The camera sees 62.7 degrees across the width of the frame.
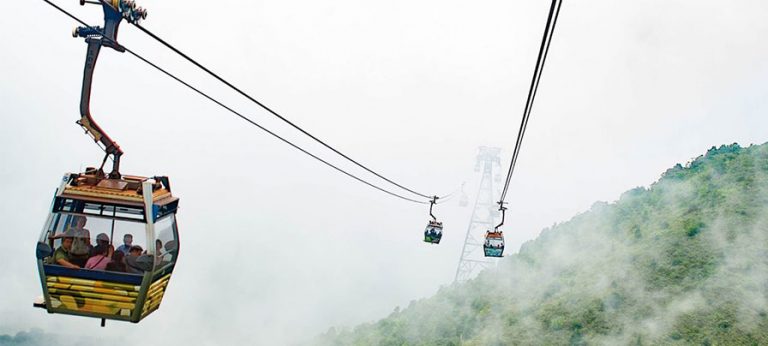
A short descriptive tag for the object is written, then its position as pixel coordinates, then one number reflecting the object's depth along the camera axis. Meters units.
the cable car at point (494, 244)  30.84
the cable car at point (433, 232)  31.76
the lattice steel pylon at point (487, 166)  76.88
